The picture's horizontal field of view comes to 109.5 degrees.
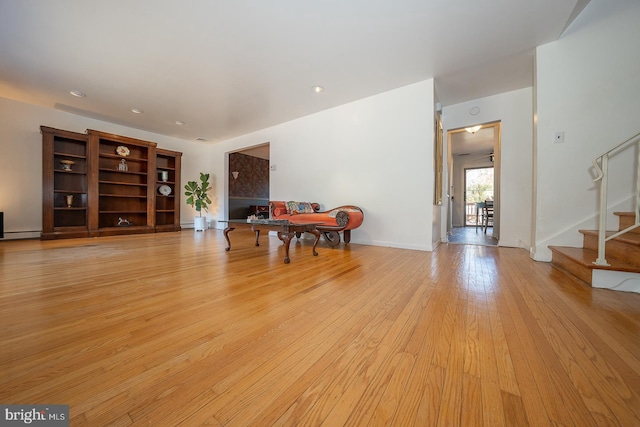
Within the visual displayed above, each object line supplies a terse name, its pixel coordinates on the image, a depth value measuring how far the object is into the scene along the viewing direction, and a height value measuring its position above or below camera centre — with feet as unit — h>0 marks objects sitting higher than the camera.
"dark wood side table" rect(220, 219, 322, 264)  8.35 -0.63
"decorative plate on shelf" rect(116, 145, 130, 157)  16.49 +4.39
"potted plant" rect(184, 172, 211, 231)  19.61 +1.31
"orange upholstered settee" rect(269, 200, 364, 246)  10.97 -0.25
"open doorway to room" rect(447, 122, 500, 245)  19.56 +4.42
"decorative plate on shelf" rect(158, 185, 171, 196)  18.69 +1.70
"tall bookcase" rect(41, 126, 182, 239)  13.80 +1.79
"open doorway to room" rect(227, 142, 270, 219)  23.04 +3.10
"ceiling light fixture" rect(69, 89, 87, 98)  11.95 +6.29
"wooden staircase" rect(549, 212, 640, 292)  5.45 -1.24
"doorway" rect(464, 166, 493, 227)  27.07 +3.26
